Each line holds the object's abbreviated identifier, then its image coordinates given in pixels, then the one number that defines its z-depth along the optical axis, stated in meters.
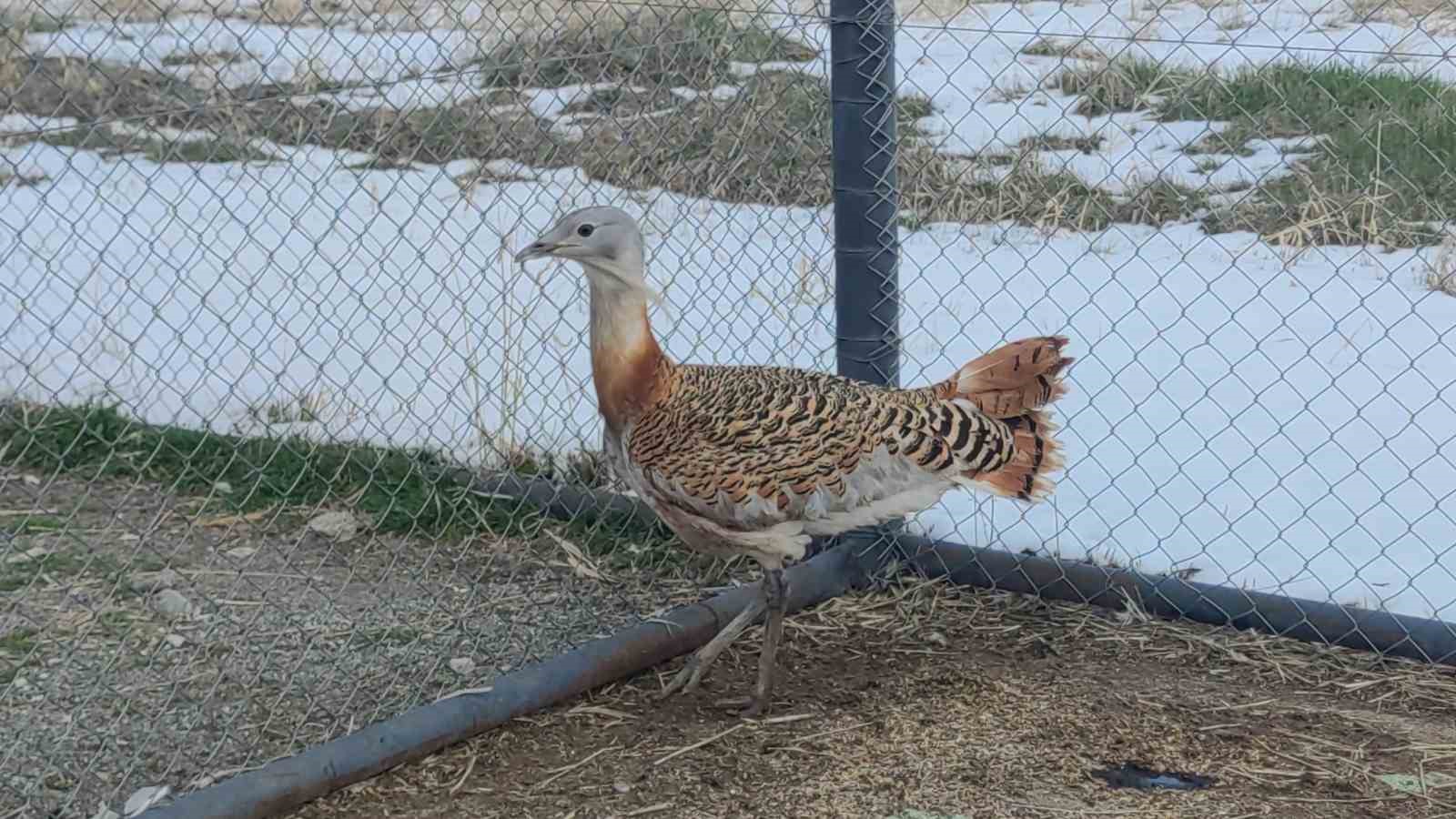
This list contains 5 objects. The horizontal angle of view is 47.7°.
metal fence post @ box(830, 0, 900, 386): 4.22
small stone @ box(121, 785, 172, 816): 3.24
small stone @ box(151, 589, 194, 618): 4.30
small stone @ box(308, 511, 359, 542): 4.90
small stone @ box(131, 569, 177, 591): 4.48
